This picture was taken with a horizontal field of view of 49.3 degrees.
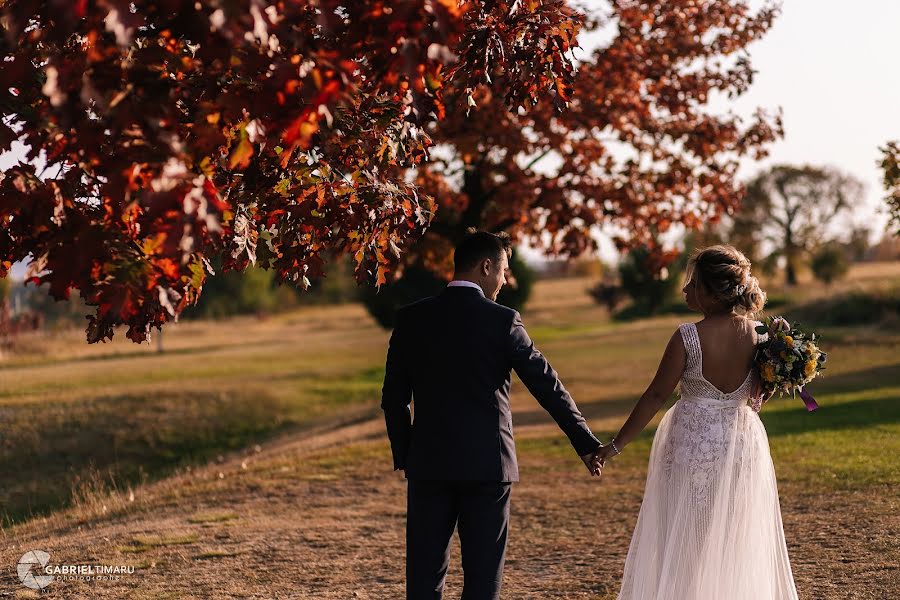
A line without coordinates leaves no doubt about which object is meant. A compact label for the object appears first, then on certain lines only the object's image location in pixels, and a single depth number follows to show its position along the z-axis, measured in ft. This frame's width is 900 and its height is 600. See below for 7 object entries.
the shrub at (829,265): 180.24
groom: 16.74
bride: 18.78
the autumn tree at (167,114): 12.80
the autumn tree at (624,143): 47.47
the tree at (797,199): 217.56
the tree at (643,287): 168.47
